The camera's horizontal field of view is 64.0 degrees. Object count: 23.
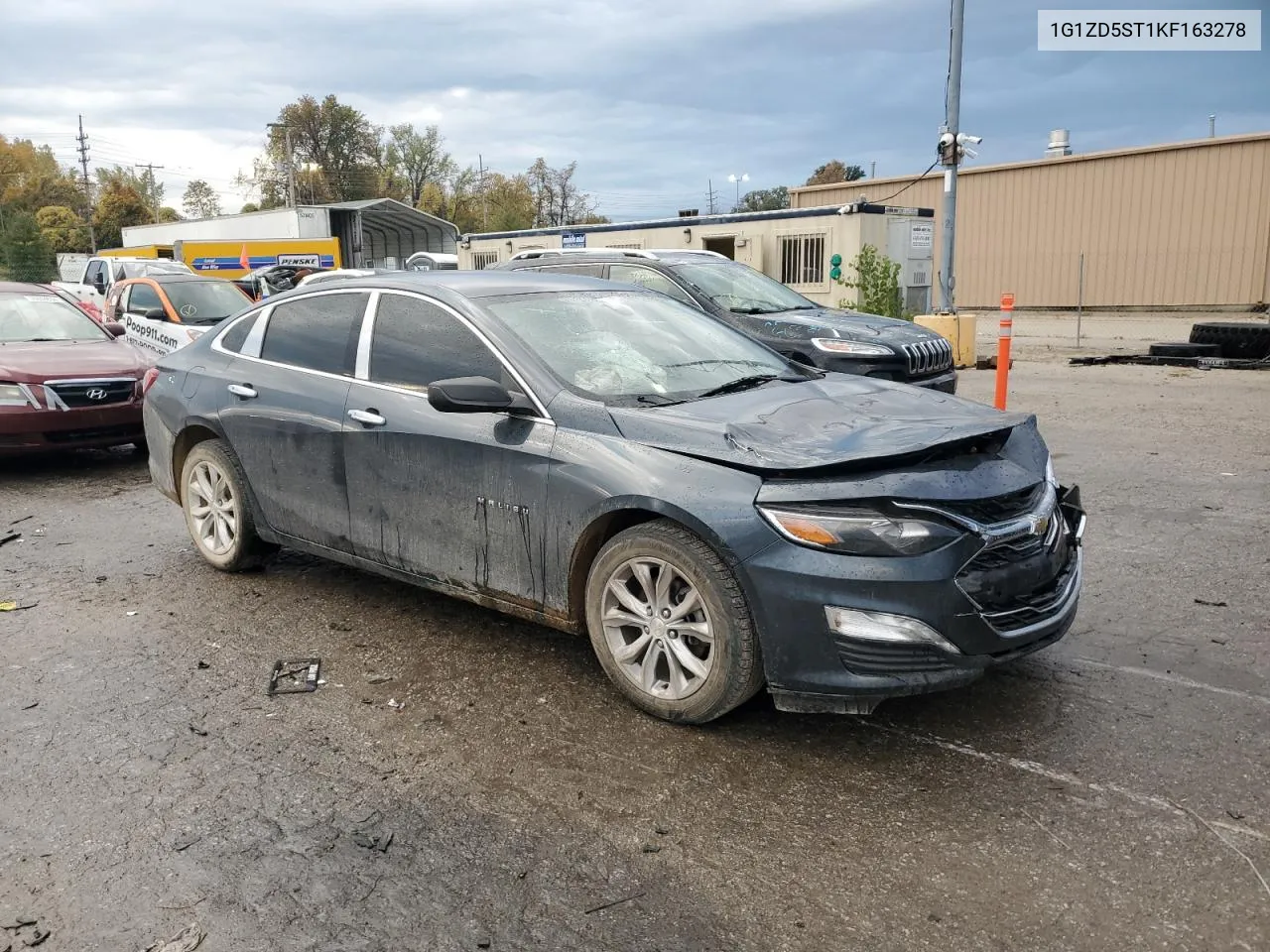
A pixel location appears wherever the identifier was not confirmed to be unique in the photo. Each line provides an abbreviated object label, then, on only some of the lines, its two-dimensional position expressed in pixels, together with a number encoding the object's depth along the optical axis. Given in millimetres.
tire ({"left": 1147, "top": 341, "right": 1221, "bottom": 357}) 15500
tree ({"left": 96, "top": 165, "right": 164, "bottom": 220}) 104375
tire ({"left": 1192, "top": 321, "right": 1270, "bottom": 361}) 15156
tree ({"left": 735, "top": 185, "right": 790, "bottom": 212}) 70425
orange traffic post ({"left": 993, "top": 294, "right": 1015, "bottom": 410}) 10430
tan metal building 27188
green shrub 16547
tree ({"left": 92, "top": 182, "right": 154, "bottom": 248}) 73688
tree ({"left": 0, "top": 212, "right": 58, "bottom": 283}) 50281
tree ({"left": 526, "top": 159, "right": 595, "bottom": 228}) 76062
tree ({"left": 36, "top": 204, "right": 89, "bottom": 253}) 71625
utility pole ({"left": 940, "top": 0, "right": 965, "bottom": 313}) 16781
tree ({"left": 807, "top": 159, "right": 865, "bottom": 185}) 83250
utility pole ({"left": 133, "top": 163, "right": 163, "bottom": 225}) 103138
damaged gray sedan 3312
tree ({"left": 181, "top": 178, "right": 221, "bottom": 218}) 101500
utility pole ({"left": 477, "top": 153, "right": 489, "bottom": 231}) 74188
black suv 9133
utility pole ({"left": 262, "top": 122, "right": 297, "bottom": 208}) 60406
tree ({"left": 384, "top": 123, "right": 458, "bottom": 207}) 78750
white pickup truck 19469
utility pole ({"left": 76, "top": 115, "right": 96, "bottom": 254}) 84631
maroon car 8164
